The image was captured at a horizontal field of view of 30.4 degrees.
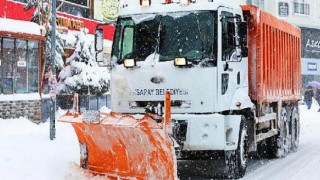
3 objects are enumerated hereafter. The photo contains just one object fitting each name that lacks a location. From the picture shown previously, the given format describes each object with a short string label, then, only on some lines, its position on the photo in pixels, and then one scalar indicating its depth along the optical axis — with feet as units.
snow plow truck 26.91
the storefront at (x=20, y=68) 52.80
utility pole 41.27
